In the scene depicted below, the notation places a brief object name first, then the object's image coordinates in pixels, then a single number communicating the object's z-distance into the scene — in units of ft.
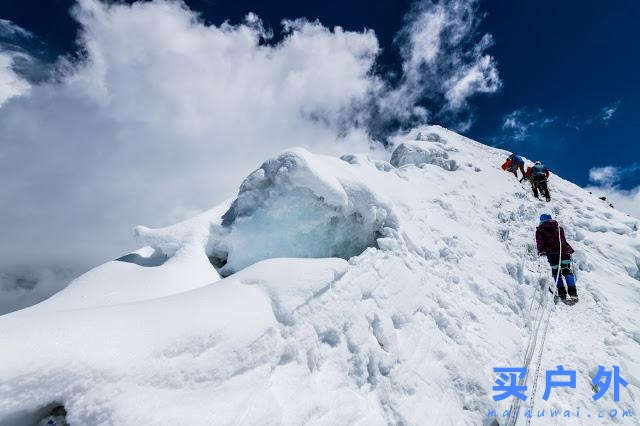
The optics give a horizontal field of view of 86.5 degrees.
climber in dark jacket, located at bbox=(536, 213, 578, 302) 26.73
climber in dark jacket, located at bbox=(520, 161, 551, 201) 49.19
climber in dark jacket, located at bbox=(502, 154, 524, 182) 59.52
